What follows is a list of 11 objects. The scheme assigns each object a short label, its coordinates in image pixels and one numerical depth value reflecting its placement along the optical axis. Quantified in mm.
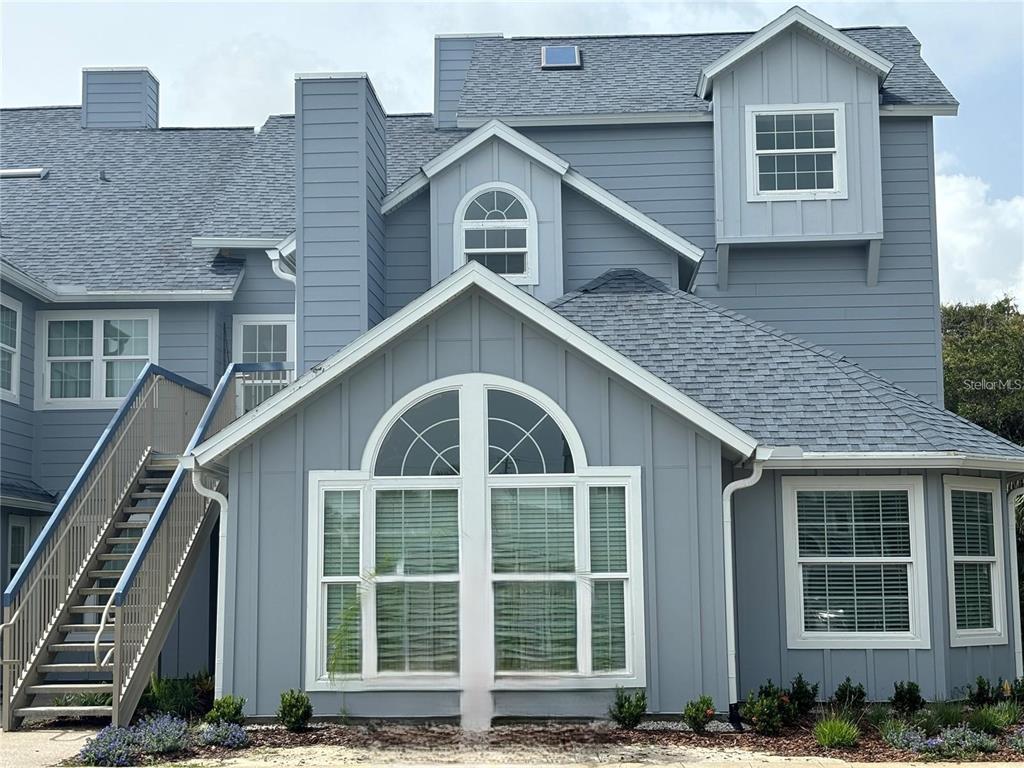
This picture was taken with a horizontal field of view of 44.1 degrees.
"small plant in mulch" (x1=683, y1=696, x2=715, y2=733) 11352
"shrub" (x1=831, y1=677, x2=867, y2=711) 12438
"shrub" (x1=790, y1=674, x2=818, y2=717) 12227
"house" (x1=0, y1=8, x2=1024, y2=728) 11906
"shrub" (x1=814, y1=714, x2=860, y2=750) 10766
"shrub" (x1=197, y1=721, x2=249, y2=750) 10961
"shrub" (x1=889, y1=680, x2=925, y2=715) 12445
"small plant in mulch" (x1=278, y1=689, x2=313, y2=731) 11453
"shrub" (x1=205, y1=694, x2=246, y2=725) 11500
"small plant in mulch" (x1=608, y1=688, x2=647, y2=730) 11461
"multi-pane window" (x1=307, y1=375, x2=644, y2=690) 11844
